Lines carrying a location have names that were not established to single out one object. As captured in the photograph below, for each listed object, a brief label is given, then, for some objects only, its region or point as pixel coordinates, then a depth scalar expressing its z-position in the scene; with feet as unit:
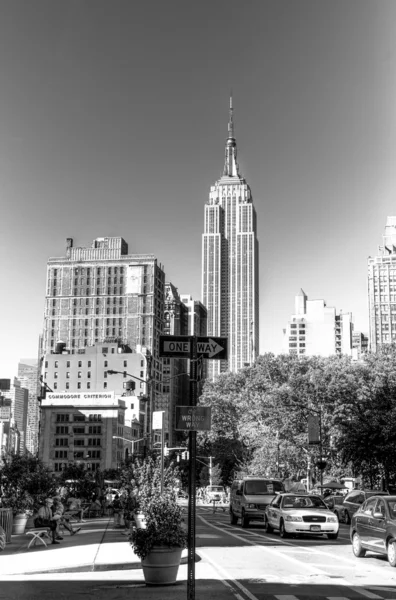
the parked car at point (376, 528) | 57.30
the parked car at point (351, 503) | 106.02
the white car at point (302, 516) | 79.87
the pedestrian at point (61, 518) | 78.33
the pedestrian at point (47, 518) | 70.69
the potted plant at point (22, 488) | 85.66
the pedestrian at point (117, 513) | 92.89
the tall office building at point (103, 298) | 572.10
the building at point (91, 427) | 405.39
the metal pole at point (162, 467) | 52.91
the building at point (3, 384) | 579.48
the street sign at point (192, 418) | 36.27
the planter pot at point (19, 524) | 83.71
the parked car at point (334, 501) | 120.77
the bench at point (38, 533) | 66.18
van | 99.50
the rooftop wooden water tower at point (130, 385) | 445.05
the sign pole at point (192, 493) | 33.65
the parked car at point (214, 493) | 234.38
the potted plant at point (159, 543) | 44.86
